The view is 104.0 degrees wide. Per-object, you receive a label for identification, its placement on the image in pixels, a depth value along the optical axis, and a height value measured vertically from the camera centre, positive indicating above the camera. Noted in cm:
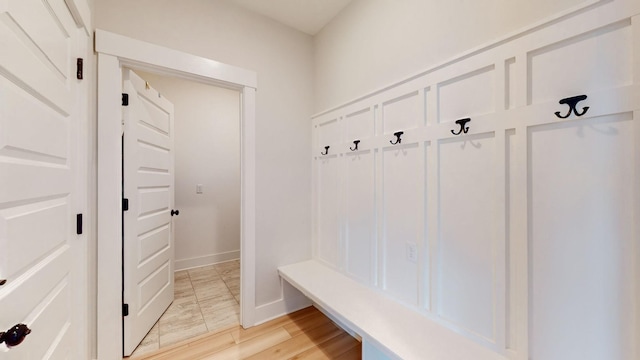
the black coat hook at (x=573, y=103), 90 +29
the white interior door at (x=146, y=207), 176 -22
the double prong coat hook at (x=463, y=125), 125 +28
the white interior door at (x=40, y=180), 77 +0
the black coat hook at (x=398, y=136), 158 +29
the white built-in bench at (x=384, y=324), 117 -80
